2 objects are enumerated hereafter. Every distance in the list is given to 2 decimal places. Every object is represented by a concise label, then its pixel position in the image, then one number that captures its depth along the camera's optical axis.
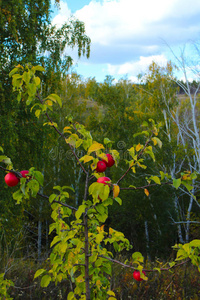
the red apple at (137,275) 1.88
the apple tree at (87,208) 1.53
